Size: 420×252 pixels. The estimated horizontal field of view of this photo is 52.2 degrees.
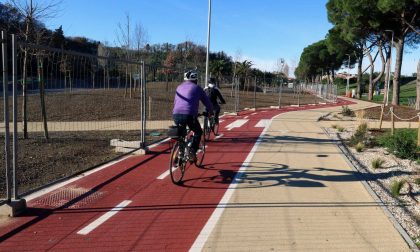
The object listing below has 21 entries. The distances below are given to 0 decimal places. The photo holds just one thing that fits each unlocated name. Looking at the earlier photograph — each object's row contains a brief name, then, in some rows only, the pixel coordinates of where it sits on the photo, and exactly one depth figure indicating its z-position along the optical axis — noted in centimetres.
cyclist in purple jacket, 748
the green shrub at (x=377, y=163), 912
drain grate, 602
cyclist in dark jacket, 1253
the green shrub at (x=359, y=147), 1150
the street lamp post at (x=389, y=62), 4916
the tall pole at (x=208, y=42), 2323
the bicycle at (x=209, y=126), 1202
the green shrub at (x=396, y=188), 686
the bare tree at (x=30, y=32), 1166
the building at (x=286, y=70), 11638
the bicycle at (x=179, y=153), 728
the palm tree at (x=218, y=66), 6016
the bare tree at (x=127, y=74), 1216
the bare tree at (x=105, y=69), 1032
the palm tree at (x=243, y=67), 5781
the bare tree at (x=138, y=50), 3106
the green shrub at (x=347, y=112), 2464
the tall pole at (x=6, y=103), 526
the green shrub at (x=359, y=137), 1245
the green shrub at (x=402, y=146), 1016
